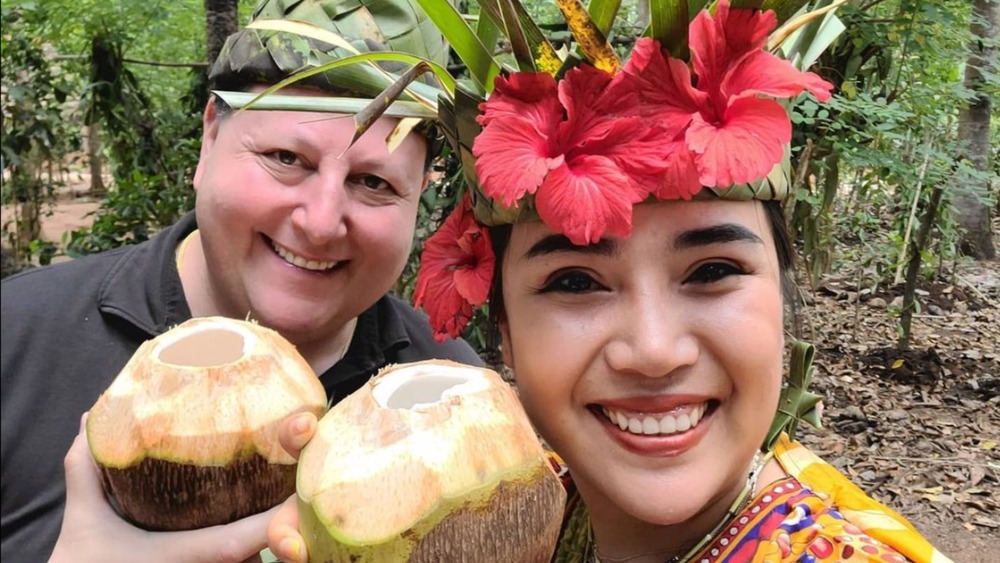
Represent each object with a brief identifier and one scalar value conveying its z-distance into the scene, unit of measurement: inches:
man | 21.9
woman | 13.5
